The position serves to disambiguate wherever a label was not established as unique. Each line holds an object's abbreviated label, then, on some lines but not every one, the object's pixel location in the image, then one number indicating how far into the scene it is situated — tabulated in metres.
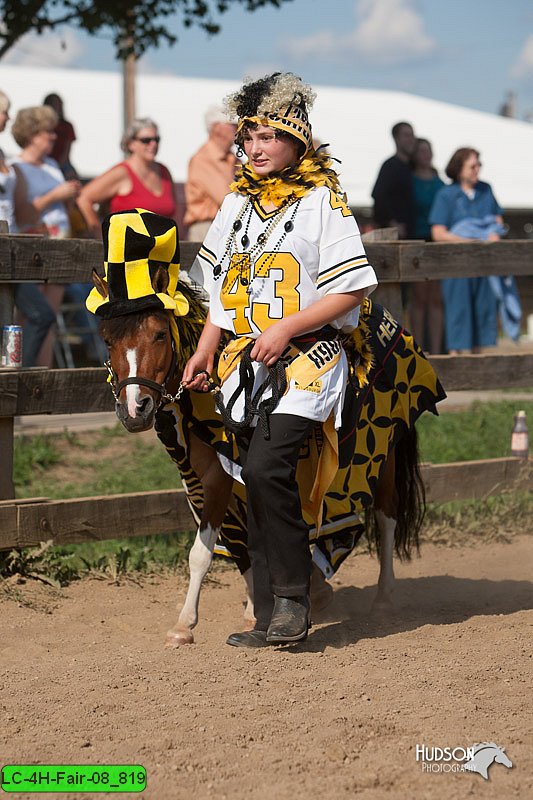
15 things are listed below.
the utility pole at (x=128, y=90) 39.03
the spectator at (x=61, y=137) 20.87
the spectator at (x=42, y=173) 17.81
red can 11.09
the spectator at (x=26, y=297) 16.70
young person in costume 8.79
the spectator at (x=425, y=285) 22.02
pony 8.69
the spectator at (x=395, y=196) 21.52
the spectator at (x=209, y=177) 17.36
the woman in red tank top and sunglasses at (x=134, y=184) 17.81
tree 26.50
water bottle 14.88
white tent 41.25
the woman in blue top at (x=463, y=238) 20.37
